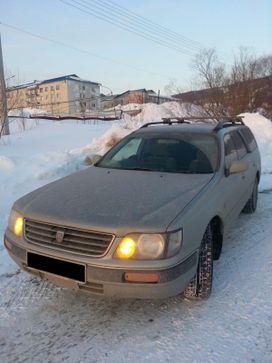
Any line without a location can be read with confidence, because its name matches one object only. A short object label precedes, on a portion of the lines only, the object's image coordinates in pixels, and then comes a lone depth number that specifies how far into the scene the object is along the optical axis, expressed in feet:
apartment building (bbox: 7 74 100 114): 272.25
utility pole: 45.36
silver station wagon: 8.71
